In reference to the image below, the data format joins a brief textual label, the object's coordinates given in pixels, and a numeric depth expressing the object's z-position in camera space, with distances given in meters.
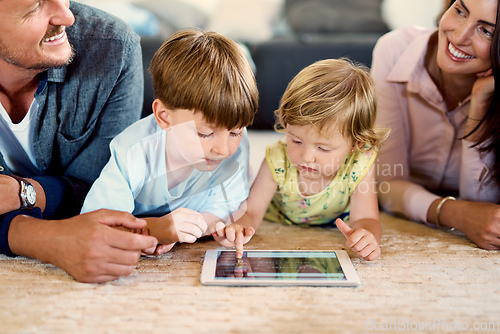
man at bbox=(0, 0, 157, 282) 0.94
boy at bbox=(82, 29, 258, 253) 1.03
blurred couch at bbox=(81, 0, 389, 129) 2.35
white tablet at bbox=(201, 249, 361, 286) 0.96
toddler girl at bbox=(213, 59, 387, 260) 1.10
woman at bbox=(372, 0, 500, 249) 1.18
